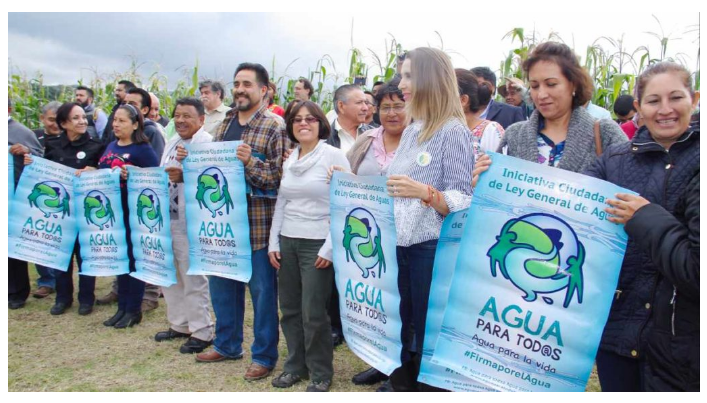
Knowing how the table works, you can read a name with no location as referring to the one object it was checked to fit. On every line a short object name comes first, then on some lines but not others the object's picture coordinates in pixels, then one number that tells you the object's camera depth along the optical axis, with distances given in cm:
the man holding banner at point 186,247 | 496
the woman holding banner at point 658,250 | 201
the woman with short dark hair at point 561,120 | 264
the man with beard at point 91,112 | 823
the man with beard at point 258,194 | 430
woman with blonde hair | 312
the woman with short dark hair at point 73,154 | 620
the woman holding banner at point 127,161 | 553
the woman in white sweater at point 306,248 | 393
